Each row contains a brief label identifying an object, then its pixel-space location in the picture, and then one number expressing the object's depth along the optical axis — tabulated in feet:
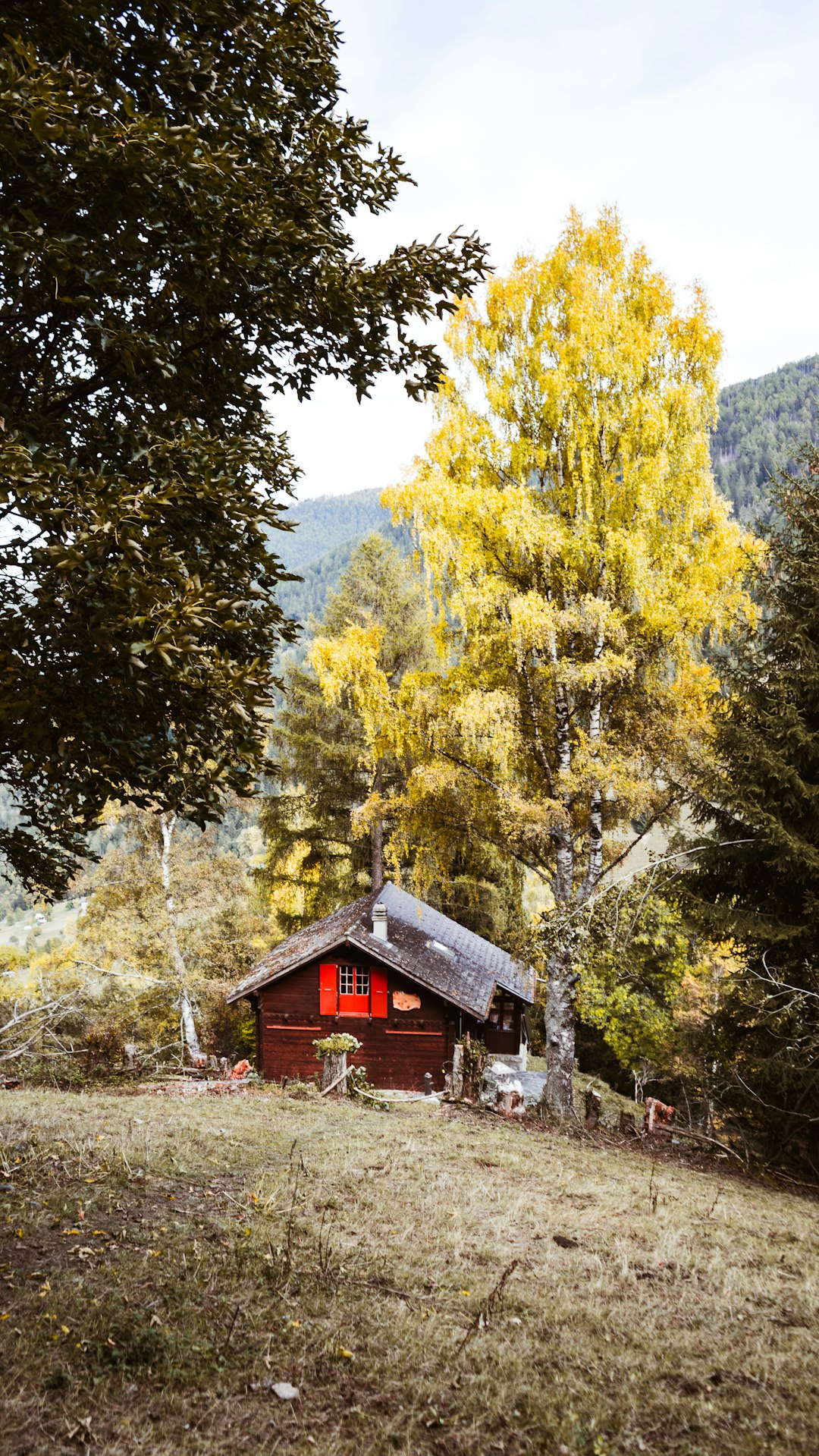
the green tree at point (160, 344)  13.14
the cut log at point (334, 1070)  49.85
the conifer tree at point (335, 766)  86.48
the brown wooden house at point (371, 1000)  70.69
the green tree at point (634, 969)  36.78
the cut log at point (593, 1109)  46.49
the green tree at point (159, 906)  79.30
